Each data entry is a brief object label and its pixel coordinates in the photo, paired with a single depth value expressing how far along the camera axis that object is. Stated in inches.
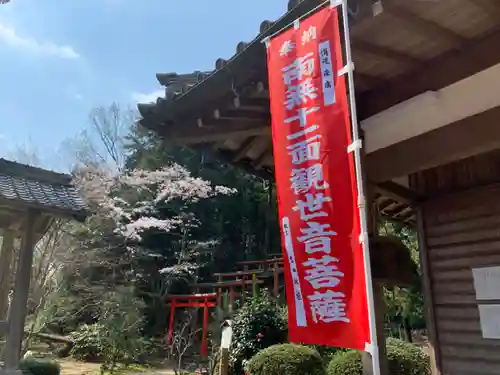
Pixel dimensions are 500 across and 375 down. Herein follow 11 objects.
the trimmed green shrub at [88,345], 636.1
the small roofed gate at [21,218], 211.9
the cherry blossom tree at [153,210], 730.8
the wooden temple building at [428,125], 98.4
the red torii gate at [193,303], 659.4
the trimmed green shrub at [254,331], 390.6
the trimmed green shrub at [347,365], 263.1
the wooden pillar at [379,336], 89.4
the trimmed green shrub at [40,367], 385.4
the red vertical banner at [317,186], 87.4
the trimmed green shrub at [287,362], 277.7
